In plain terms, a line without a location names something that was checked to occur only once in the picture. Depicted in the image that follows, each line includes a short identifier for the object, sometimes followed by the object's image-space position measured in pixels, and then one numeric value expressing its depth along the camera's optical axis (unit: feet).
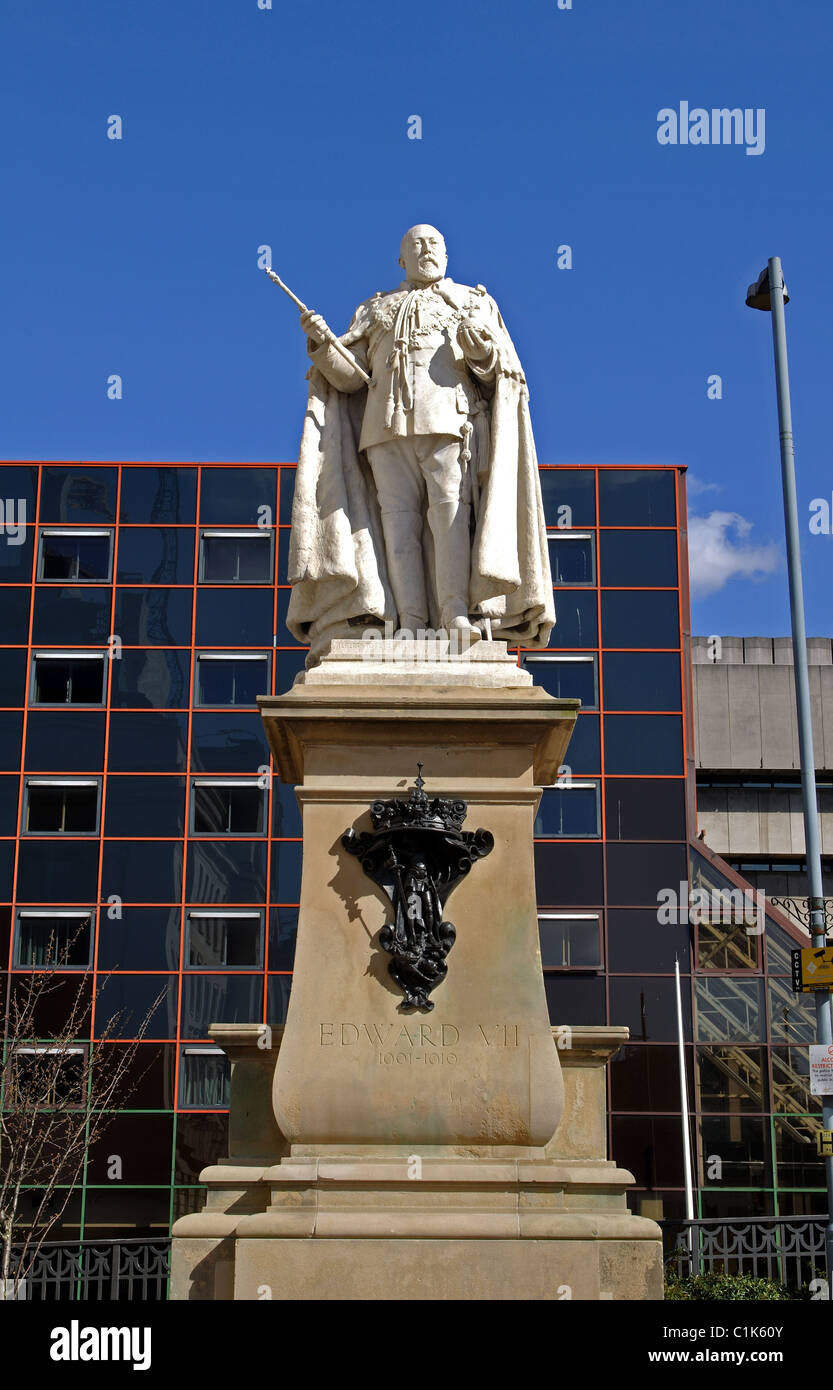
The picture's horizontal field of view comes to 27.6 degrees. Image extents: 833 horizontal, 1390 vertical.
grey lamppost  61.98
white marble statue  38.63
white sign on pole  58.54
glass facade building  137.49
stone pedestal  31.32
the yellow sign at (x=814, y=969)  57.62
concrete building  171.01
